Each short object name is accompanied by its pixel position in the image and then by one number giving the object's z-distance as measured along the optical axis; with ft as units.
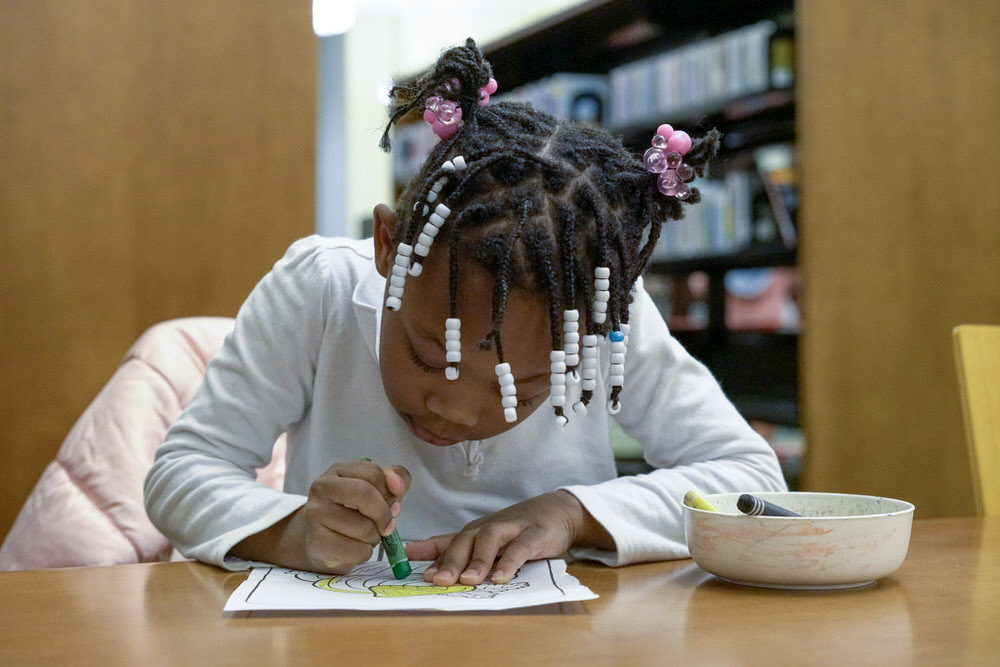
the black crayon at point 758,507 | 2.52
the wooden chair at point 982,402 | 4.15
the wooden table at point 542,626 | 1.83
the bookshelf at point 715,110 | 9.29
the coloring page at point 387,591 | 2.19
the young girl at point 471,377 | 2.53
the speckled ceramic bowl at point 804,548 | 2.32
